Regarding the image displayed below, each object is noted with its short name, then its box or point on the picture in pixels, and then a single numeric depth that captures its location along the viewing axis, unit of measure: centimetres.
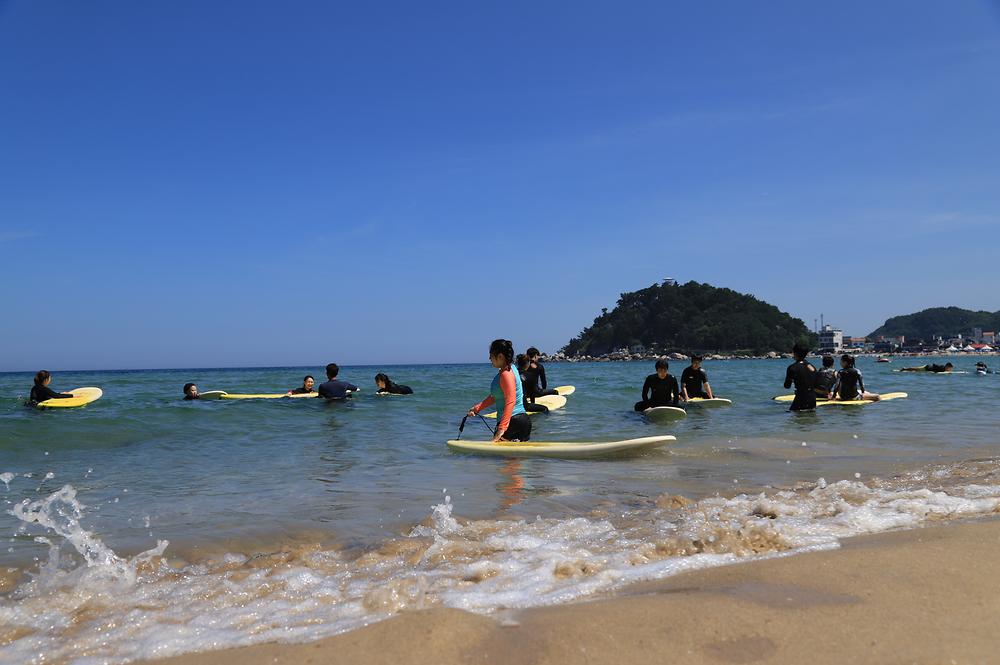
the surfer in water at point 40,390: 1492
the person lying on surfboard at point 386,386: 1945
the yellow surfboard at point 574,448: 809
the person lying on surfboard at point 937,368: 3156
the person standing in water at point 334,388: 1653
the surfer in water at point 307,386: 1824
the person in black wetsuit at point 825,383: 1520
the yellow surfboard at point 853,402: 1439
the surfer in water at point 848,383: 1468
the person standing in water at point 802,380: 1305
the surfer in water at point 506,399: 767
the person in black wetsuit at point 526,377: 1353
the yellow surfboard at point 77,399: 1489
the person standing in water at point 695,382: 1514
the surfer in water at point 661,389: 1273
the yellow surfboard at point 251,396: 1755
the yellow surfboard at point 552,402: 1538
